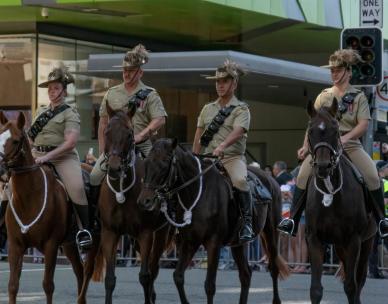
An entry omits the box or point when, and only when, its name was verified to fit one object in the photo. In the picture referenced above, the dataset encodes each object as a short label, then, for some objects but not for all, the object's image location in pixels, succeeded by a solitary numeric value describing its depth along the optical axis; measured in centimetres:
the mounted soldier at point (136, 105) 1491
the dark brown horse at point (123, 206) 1402
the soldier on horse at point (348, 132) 1442
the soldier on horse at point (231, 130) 1523
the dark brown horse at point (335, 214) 1338
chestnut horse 1377
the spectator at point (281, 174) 2462
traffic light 1895
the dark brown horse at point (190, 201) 1397
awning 2819
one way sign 2062
